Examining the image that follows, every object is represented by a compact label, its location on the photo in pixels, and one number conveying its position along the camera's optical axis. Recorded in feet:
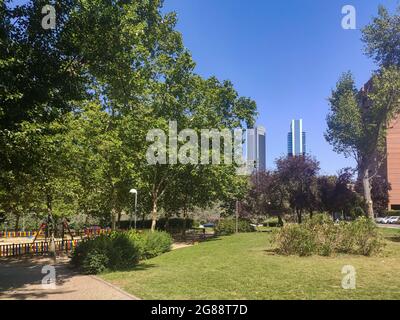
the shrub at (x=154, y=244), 65.98
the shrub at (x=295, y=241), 55.05
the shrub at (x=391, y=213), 254.96
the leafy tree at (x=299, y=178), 130.21
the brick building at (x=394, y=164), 299.58
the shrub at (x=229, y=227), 121.60
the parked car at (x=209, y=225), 221.87
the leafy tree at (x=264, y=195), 133.58
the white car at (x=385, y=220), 226.17
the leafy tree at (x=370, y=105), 121.90
